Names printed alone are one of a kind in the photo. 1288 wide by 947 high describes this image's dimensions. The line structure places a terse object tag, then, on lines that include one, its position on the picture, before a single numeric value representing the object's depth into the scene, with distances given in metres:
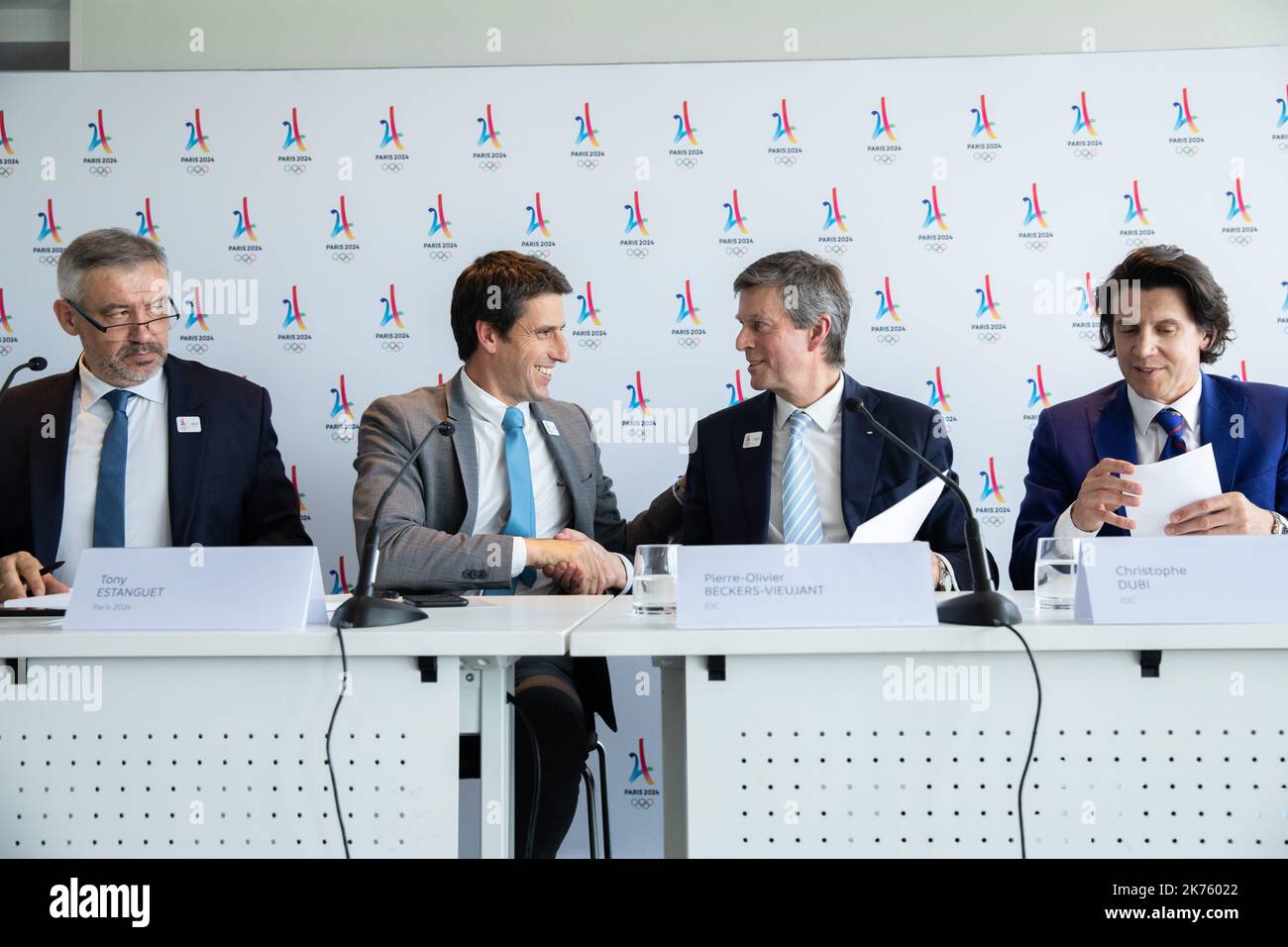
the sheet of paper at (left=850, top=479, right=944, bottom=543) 1.45
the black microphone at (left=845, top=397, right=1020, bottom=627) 1.26
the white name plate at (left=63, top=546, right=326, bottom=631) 1.34
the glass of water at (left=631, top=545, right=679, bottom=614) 1.52
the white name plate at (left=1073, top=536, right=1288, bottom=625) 1.28
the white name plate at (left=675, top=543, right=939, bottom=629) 1.29
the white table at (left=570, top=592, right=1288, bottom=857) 1.25
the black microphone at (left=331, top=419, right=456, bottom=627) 1.35
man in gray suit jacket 2.20
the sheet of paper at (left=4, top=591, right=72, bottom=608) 1.62
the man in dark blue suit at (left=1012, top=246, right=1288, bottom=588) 2.23
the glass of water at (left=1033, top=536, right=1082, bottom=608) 1.47
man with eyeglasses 2.42
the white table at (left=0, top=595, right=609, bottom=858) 1.30
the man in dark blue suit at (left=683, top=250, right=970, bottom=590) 2.30
